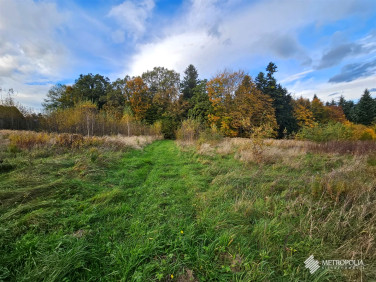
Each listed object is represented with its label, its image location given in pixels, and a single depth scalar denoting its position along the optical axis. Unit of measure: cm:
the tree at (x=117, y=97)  2691
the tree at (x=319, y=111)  3234
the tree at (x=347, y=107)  3836
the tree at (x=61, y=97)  3098
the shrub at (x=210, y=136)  1149
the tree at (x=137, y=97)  2684
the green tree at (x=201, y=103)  2241
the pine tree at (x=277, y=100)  2497
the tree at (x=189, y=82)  3096
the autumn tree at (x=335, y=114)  3353
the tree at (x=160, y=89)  2765
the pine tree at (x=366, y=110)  3275
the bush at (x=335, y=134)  1169
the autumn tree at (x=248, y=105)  1950
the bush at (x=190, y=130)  1334
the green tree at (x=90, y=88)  3001
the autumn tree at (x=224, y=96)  1970
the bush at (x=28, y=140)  641
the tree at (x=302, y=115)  2840
